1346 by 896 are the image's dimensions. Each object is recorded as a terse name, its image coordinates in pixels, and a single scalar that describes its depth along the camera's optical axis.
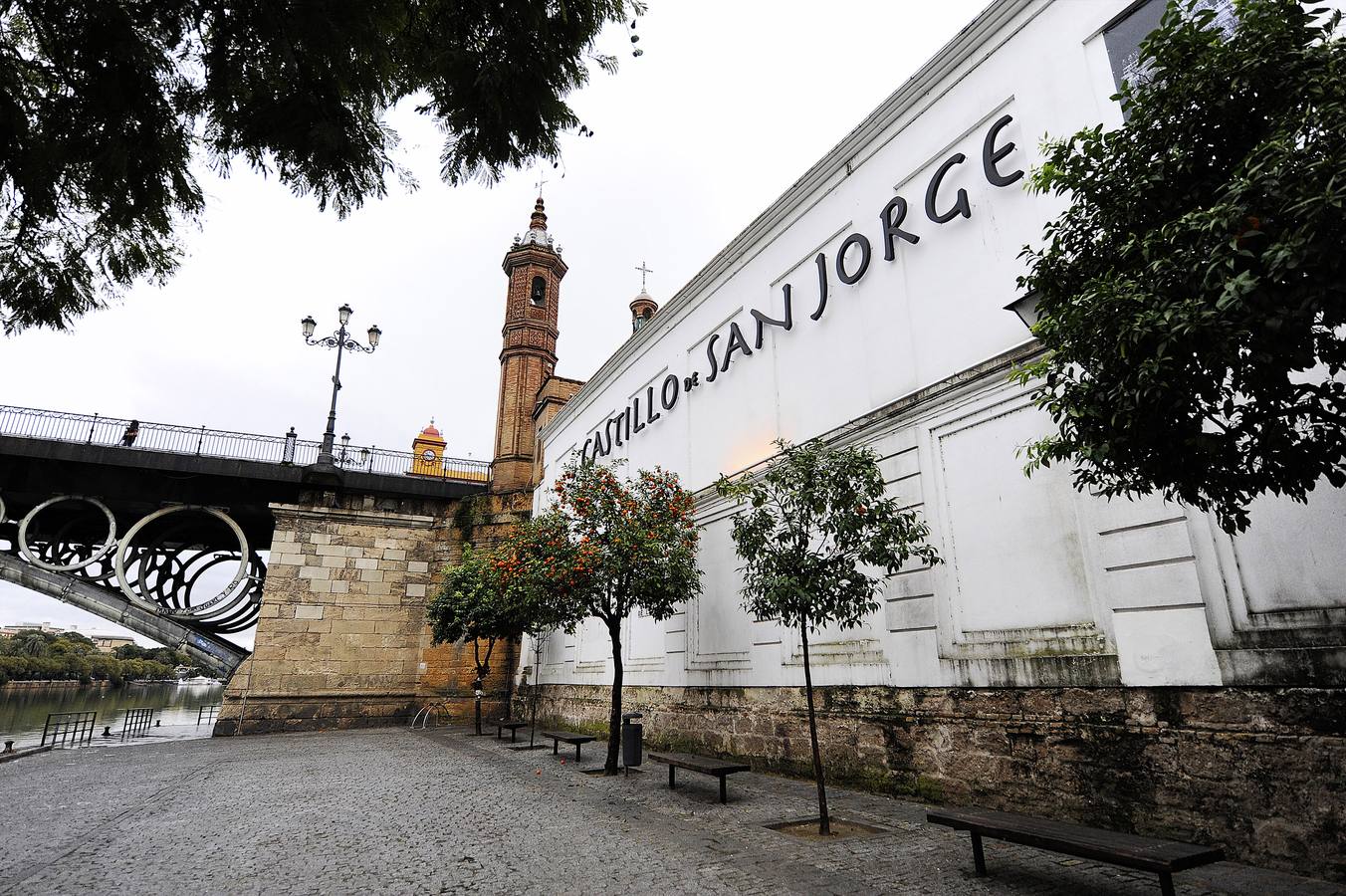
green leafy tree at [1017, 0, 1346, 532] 2.84
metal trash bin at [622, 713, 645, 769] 10.25
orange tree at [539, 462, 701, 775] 10.08
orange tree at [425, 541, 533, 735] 16.74
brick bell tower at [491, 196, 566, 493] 24.25
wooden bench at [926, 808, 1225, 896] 3.57
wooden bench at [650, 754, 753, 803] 7.57
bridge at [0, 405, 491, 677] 20.05
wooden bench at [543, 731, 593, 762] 11.31
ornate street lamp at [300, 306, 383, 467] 20.41
